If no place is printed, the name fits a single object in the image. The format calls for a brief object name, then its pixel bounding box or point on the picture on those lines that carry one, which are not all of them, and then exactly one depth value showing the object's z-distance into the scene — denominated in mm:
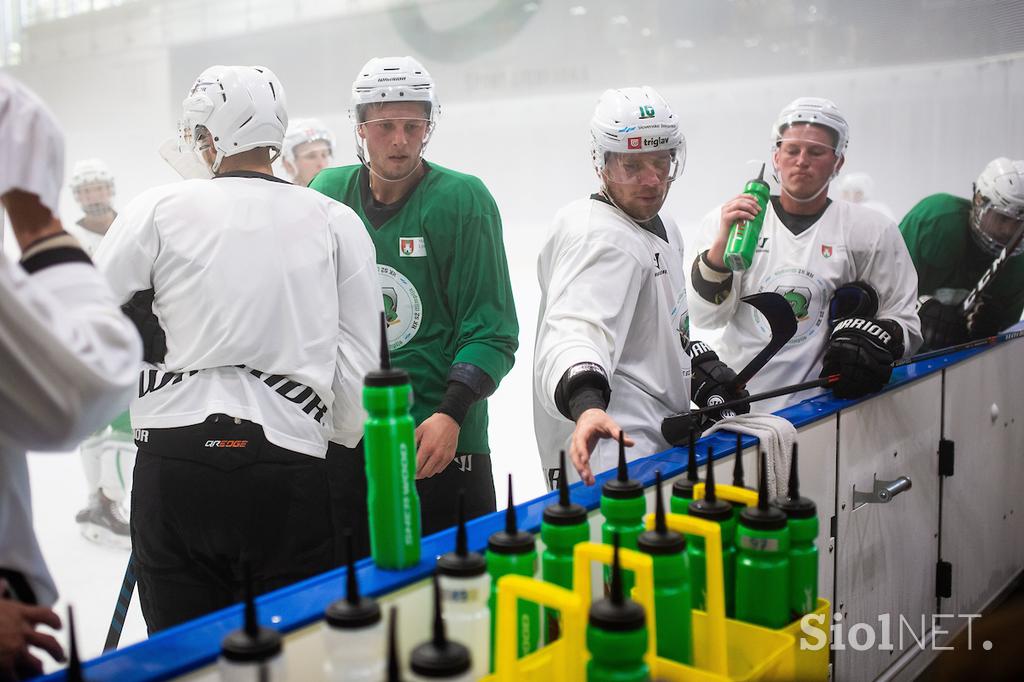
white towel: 1523
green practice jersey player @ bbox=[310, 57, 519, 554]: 2035
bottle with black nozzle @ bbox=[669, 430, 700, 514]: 1120
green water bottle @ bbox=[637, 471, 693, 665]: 904
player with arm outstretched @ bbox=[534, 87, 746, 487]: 1704
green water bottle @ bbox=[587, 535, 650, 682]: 770
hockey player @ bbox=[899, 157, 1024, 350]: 3105
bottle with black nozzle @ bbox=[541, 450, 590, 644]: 957
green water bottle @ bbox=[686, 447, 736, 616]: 1044
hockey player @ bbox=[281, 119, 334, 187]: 3795
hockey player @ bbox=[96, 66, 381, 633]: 1451
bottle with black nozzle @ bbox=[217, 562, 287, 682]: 692
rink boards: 872
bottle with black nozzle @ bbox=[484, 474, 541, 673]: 905
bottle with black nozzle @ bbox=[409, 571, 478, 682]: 694
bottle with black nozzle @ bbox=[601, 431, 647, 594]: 1015
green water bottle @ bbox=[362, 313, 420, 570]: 914
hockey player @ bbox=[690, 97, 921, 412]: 2449
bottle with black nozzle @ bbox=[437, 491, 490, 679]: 829
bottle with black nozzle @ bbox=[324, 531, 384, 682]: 738
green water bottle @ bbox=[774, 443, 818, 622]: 1066
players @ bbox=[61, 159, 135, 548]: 3730
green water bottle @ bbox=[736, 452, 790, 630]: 1031
